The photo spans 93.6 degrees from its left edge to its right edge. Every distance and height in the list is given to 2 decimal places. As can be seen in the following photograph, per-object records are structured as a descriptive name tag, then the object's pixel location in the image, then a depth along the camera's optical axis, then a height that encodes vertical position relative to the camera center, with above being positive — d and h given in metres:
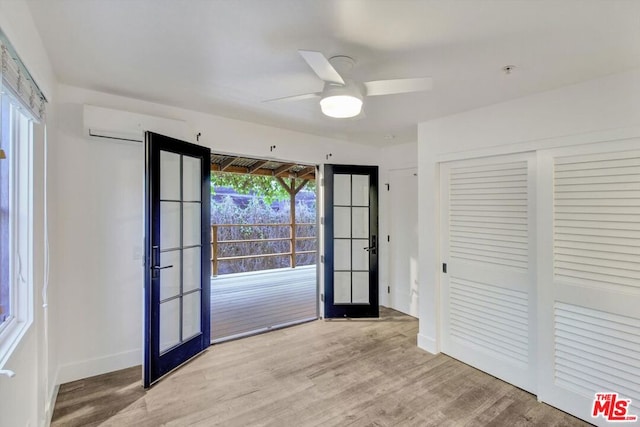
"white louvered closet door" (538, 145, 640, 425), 2.04 -0.47
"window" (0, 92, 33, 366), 1.55 -0.04
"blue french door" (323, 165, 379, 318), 4.17 -0.38
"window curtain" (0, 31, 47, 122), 1.29 +0.65
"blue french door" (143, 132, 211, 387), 2.53 -0.36
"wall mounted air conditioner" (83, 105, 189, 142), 2.50 +0.80
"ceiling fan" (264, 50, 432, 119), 1.67 +0.76
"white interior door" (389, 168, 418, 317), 4.32 -0.39
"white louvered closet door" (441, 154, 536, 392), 2.57 -0.48
